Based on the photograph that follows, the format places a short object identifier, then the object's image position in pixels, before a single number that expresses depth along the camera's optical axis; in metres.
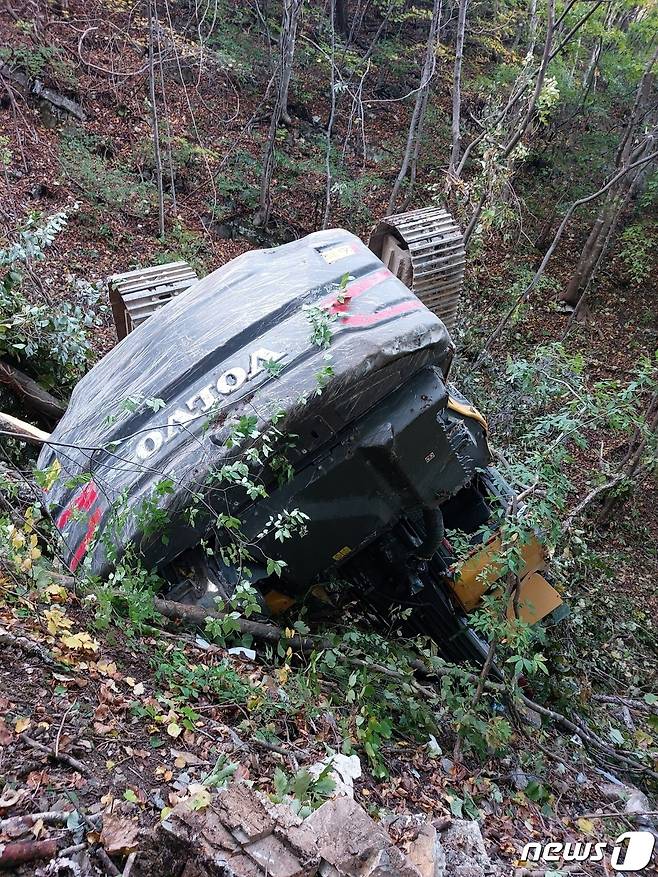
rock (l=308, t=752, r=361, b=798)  2.72
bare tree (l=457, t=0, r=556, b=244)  7.03
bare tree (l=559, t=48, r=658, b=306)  12.20
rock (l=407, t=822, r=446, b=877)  2.30
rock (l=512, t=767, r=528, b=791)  3.55
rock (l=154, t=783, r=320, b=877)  1.94
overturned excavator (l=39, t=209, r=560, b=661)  3.29
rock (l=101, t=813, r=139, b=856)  1.95
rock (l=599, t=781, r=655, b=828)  3.66
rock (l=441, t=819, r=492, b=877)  2.47
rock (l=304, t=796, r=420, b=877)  2.06
